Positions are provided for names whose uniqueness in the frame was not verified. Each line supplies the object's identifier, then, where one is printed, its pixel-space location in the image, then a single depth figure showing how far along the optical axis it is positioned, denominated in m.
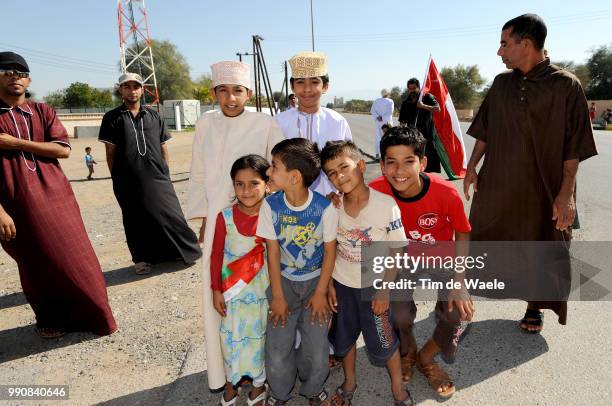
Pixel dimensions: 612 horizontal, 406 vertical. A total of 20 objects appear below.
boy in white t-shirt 2.03
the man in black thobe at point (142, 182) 4.07
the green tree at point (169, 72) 63.66
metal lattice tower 33.75
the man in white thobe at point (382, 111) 10.17
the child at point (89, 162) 10.58
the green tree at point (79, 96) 62.91
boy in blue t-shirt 2.02
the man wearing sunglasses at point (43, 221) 2.72
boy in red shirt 2.18
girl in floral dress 2.16
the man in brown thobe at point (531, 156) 2.58
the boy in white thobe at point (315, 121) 2.65
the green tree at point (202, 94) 67.70
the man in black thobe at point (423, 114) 6.20
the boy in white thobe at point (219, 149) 2.23
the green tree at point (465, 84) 59.16
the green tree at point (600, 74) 38.34
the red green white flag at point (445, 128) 6.01
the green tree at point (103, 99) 64.69
